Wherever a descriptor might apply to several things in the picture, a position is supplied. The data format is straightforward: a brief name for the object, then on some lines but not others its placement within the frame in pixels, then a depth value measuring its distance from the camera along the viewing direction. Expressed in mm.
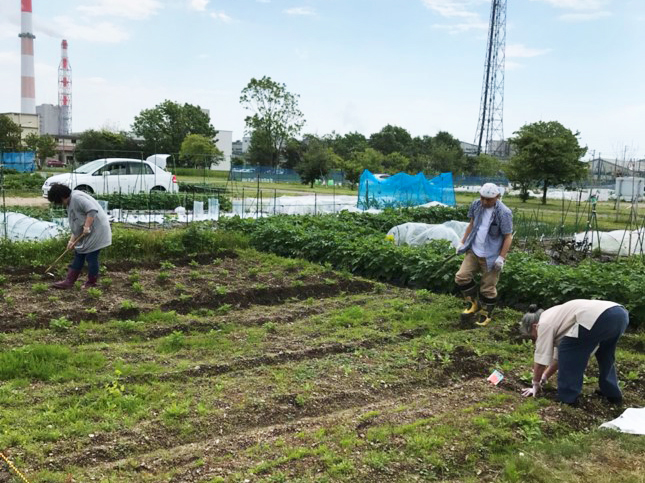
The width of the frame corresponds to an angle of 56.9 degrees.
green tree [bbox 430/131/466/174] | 49500
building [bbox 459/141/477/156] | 70912
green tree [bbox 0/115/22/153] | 39219
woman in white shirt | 4023
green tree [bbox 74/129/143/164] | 42406
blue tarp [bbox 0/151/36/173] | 29930
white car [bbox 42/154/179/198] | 16766
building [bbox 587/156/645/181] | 30191
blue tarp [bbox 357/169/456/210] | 18484
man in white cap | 6203
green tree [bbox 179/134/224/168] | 43594
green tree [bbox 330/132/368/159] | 60222
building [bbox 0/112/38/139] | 56025
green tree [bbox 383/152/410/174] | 47031
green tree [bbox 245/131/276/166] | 56500
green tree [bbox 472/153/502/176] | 49656
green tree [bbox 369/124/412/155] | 66062
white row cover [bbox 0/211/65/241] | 9594
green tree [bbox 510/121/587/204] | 26391
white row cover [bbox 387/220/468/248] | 10781
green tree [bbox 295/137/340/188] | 36000
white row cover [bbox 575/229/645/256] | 11706
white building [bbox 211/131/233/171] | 71456
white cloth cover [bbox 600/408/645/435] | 3795
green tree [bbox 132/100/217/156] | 58625
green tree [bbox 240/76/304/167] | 55750
